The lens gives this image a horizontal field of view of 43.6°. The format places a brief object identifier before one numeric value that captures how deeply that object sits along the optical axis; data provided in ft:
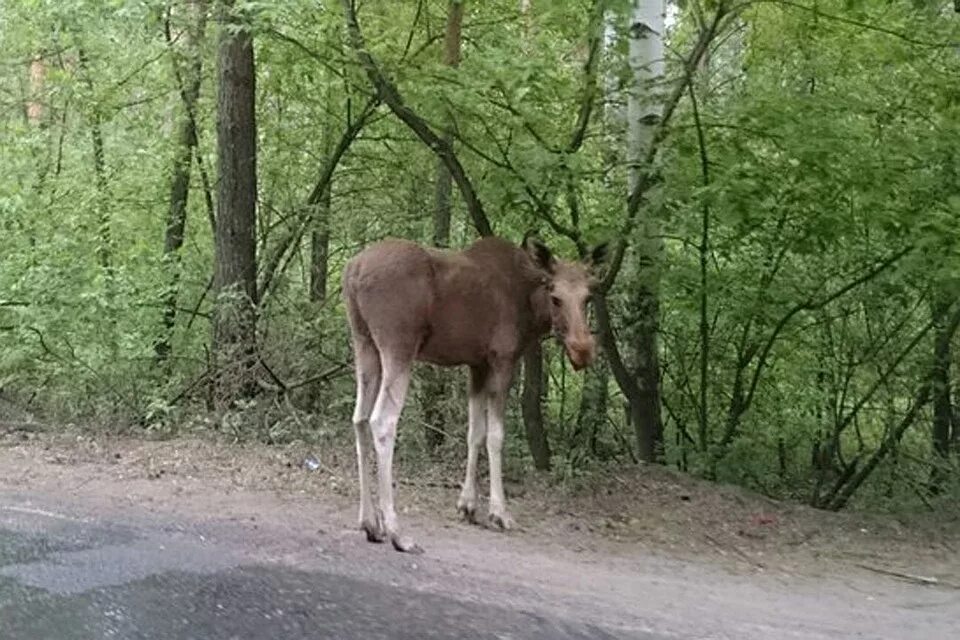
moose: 27.02
